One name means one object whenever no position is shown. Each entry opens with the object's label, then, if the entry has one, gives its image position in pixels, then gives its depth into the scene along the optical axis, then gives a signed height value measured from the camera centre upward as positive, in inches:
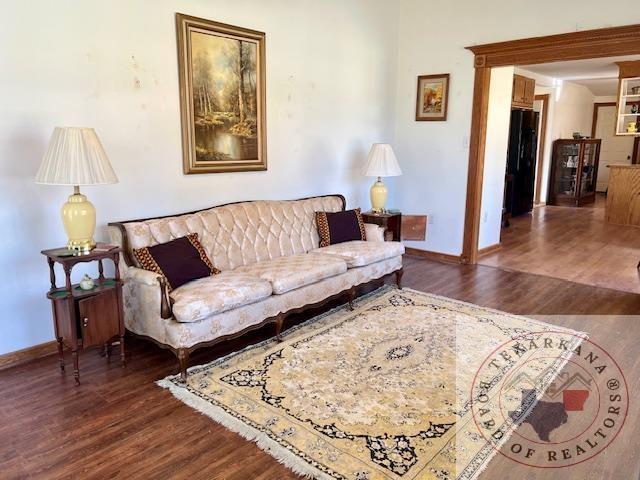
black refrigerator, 308.8 -5.1
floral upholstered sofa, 111.7 -33.9
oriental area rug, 83.3 -52.1
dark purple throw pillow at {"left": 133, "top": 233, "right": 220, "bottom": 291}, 118.8 -28.1
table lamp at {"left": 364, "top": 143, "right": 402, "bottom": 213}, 191.0 -5.9
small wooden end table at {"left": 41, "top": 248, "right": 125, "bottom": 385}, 107.7 -36.9
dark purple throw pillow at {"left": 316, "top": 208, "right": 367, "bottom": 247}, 172.2 -27.3
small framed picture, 213.8 +25.7
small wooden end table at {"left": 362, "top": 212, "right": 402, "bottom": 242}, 190.4 -27.3
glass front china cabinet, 388.2 -13.1
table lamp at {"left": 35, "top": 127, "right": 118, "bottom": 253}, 103.7 -4.4
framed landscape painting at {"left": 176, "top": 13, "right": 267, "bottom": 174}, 143.0 +17.7
